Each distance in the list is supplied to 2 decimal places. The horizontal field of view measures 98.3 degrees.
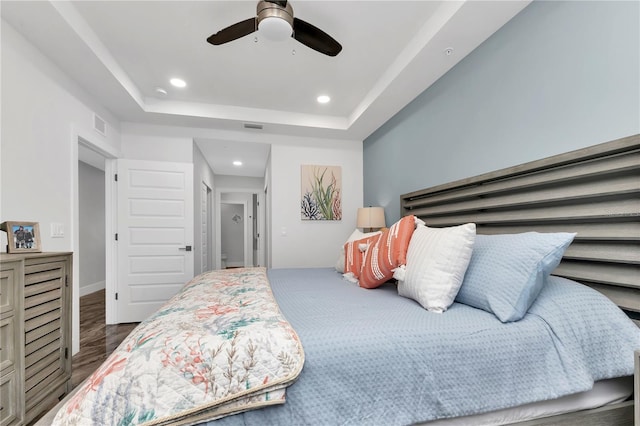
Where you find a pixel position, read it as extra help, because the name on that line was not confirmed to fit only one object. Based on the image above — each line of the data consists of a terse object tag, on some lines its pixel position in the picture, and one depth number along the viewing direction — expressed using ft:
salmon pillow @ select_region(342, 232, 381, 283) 7.13
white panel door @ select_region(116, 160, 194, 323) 11.09
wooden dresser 4.38
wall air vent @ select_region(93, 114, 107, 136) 9.19
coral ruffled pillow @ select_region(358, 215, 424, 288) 5.58
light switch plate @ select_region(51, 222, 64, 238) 7.10
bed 2.73
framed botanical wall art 13.04
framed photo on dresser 5.44
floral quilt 2.53
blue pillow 3.80
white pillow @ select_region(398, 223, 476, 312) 4.39
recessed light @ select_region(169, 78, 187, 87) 9.17
